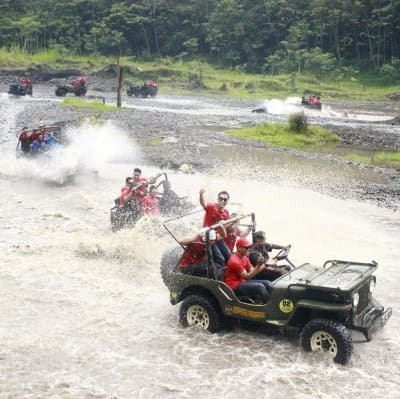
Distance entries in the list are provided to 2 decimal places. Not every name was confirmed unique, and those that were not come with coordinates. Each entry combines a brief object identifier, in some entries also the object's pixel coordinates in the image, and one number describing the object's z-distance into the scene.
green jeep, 7.56
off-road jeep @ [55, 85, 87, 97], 48.12
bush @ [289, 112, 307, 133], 30.08
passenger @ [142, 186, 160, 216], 13.49
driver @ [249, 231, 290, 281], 8.66
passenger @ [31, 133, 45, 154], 20.11
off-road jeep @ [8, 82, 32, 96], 47.62
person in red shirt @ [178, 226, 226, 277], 8.52
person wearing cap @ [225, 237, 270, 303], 8.18
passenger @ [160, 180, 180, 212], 14.03
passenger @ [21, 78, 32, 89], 48.42
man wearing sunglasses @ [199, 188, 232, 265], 9.80
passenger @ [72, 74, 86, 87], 48.16
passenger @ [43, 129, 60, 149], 20.17
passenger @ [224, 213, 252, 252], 9.23
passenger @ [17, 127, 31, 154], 20.33
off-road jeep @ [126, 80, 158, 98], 50.81
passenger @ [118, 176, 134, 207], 13.38
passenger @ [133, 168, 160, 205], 13.52
